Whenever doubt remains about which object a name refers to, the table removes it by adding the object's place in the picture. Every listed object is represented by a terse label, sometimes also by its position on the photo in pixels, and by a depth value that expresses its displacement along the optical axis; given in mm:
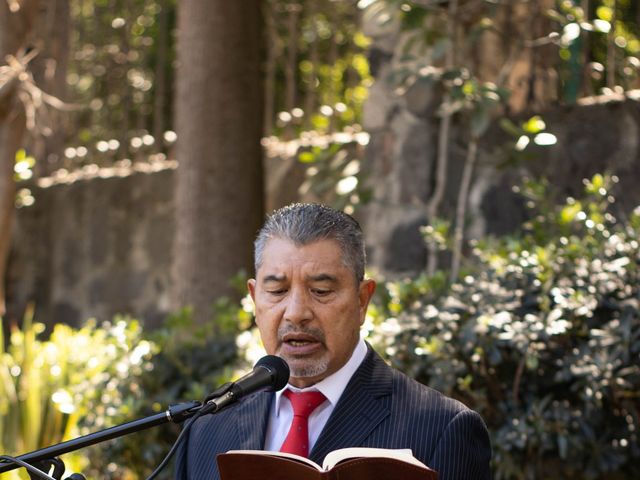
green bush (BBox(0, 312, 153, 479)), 11358
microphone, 4963
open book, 4760
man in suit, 5963
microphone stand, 4912
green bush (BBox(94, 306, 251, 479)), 10844
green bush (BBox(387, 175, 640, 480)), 8408
